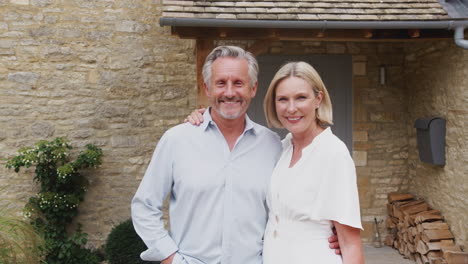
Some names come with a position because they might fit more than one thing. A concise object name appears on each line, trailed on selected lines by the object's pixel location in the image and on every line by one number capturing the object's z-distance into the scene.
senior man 2.05
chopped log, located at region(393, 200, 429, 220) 5.80
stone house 5.19
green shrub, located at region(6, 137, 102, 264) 5.28
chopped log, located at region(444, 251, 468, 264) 4.68
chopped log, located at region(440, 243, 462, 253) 4.89
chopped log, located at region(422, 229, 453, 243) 5.13
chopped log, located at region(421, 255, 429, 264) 5.19
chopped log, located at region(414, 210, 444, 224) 5.37
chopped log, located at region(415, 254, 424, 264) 5.34
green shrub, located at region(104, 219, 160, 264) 4.96
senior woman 1.84
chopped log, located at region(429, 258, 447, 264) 4.99
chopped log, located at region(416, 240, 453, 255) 5.06
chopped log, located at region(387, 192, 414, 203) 6.12
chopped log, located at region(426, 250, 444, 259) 5.07
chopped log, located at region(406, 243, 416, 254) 5.50
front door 6.18
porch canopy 4.31
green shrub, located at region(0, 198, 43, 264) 3.12
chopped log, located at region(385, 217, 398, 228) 6.12
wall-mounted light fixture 6.22
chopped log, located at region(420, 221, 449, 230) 5.23
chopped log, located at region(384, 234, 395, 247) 6.15
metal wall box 5.27
